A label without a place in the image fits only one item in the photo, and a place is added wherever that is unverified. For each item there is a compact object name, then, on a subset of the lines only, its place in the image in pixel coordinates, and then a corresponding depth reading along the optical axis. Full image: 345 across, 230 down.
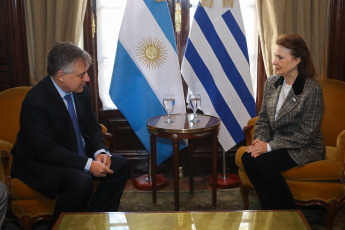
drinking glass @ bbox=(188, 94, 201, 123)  3.16
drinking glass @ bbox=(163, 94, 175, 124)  3.08
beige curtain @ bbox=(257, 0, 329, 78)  3.49
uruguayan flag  3.46
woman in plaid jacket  2.70
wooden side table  2.93
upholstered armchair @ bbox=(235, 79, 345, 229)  2.65
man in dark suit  2.44
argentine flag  3.39
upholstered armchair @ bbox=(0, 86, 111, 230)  2.49
